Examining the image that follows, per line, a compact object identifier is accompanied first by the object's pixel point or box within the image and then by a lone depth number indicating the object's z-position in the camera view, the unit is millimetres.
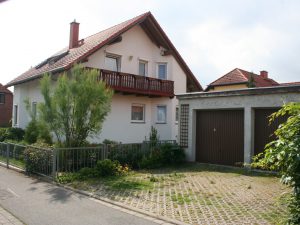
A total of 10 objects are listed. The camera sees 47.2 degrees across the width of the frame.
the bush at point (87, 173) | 10827
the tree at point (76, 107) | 12227
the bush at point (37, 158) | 11094
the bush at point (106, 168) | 11320
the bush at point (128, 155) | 13014
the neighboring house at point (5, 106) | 38906
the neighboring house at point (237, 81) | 29750
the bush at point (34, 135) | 13258
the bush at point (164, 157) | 13805
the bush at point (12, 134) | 20547
